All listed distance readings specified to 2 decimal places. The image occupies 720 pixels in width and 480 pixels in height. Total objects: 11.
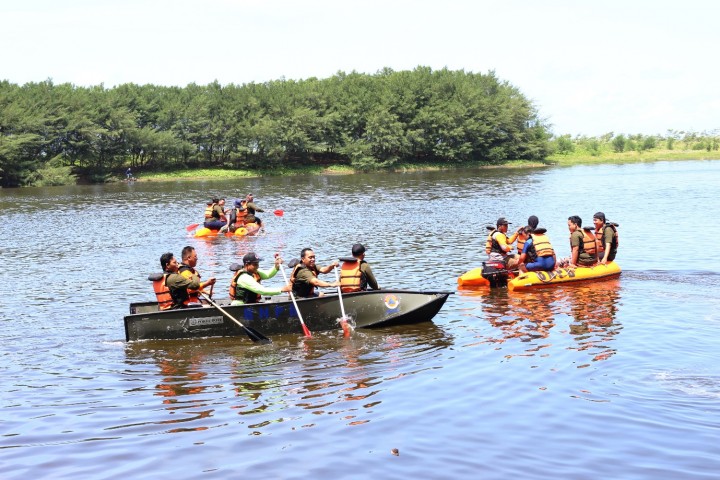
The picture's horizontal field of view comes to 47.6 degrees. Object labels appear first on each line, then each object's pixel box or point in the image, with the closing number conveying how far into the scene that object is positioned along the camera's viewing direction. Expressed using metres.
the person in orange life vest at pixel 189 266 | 15.69
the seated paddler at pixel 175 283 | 15.59
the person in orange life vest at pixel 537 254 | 19.89
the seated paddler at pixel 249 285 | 15.53
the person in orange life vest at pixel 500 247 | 20.33
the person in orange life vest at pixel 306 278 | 15.93
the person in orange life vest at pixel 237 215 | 32.91
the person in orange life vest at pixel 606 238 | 20.78
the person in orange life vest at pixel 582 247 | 20.45
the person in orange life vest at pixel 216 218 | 32.50
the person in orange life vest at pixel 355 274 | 16.27
